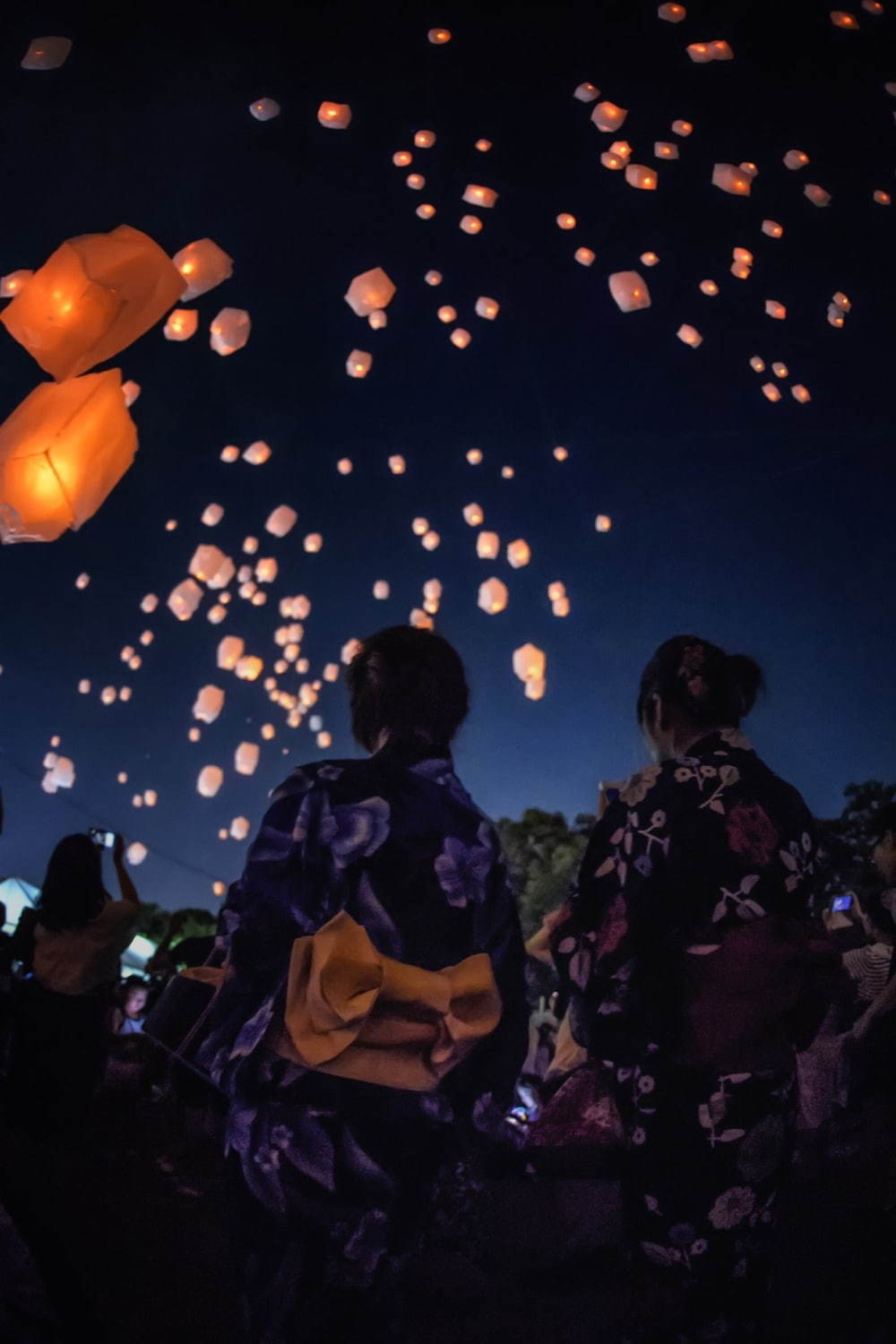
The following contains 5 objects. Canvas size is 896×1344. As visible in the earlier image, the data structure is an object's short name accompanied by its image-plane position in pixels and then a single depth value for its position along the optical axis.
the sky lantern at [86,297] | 2.57
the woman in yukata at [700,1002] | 1.66
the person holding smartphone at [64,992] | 3.91
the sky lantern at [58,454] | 2.59
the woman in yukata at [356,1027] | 1.48
